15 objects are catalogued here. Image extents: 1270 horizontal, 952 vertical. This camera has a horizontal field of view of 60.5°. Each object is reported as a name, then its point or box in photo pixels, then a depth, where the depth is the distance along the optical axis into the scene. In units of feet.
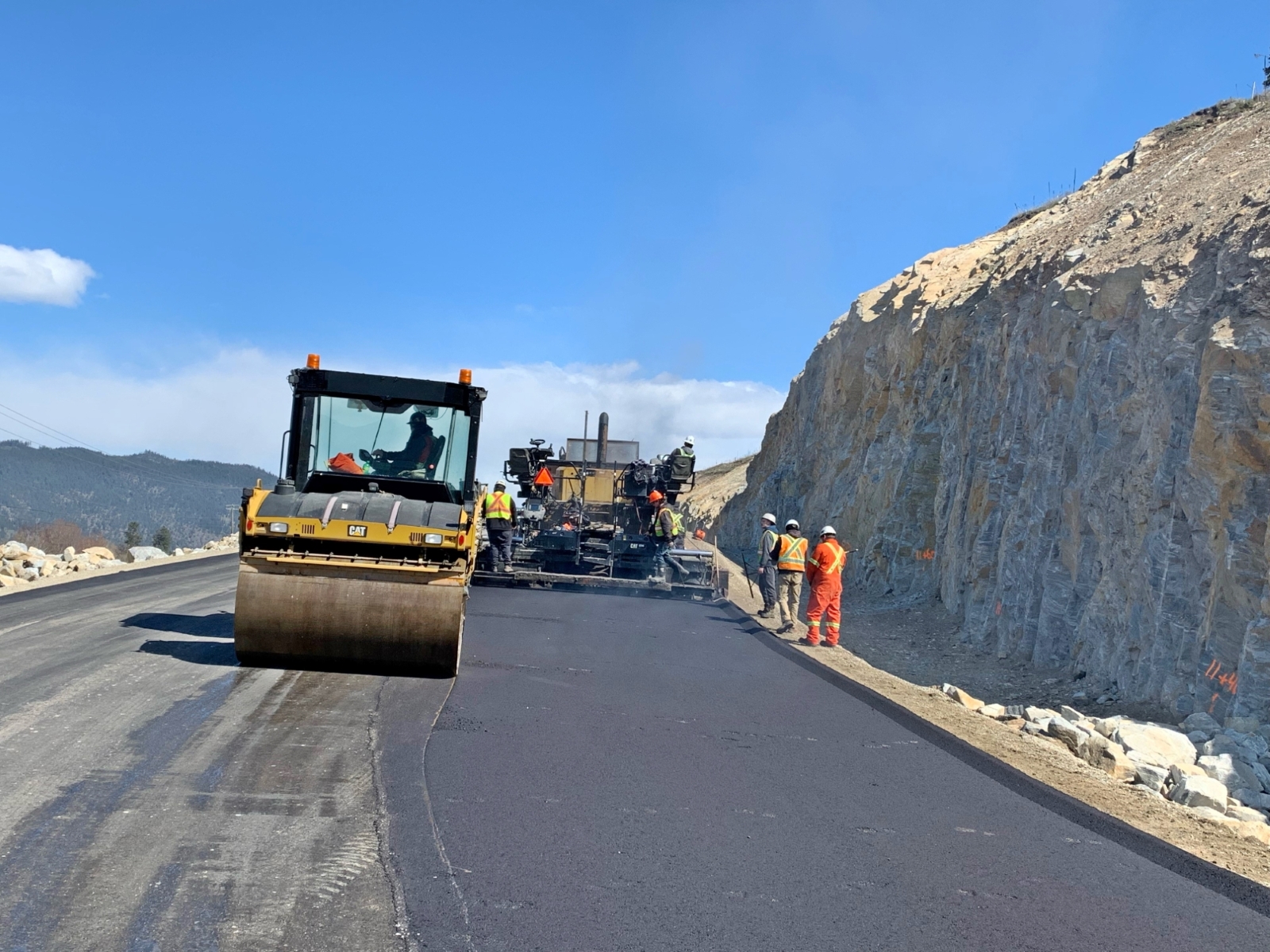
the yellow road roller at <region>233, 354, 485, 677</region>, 27.50
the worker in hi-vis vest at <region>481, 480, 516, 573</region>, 58.54
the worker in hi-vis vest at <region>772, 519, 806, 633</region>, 50.60
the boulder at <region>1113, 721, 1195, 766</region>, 28.14
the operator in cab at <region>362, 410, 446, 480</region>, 32.76
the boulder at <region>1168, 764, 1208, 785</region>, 24.47
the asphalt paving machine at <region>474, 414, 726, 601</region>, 63.21
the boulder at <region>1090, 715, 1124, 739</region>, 30.68
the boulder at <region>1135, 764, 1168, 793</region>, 24.71
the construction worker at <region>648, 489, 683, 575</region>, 64.80
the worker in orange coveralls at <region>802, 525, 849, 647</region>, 46.75
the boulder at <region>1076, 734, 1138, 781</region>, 25.88
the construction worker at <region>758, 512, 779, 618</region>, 54.75
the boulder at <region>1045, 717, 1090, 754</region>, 28.18
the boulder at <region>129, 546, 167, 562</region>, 87.59
